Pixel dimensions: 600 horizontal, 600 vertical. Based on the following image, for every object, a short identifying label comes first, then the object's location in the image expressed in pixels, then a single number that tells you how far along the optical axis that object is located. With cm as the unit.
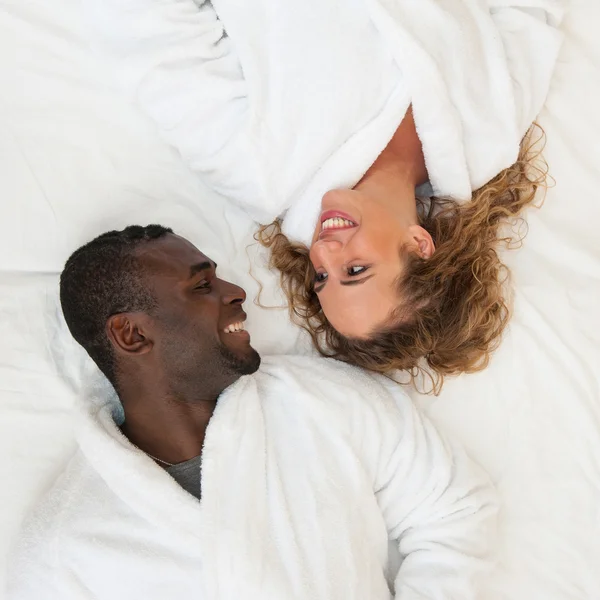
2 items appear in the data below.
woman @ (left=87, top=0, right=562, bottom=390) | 146
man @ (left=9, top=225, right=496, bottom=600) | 135
